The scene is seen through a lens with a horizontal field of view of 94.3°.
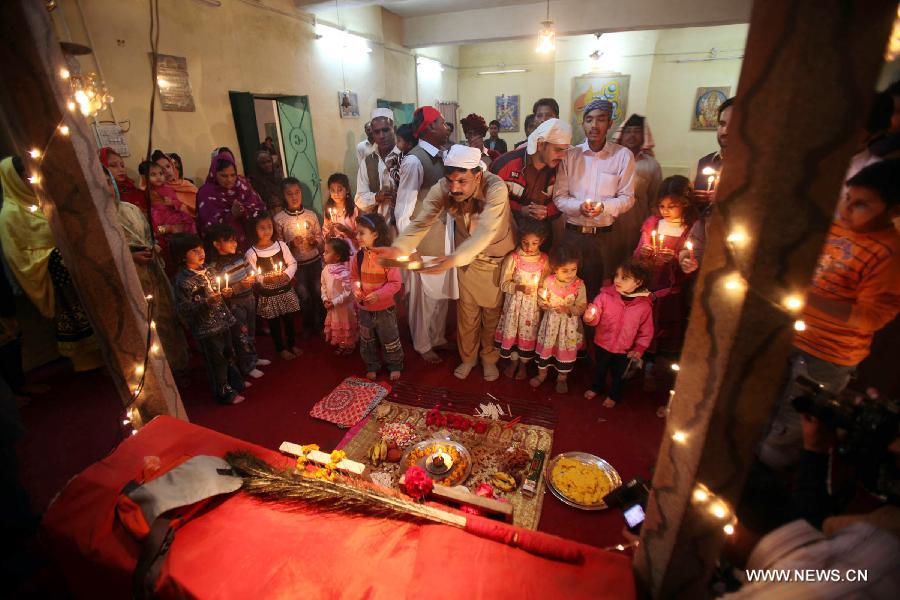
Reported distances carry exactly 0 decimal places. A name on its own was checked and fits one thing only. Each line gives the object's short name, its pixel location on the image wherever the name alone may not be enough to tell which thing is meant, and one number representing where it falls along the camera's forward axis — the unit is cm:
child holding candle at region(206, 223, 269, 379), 367
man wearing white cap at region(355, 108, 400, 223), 484
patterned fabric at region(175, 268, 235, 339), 337
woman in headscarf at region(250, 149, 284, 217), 539
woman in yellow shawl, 340
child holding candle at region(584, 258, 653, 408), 331
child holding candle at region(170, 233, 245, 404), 337
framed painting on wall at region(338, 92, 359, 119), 773
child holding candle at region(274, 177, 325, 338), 458
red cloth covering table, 143
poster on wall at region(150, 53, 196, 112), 479
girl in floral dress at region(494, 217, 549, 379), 357
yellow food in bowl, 275
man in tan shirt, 283
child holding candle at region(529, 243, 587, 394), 349
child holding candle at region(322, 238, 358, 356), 418
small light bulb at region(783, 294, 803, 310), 105
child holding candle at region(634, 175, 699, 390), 342
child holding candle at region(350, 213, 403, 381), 379
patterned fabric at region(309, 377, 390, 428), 362
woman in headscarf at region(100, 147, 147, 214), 395
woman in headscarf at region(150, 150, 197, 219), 433
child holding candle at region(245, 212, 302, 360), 400
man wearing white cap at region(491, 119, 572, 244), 370
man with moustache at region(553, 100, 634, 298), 382
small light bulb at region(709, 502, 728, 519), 135
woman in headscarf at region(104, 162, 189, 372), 363
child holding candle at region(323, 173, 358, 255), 491
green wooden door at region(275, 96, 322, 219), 672
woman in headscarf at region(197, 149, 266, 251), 443
